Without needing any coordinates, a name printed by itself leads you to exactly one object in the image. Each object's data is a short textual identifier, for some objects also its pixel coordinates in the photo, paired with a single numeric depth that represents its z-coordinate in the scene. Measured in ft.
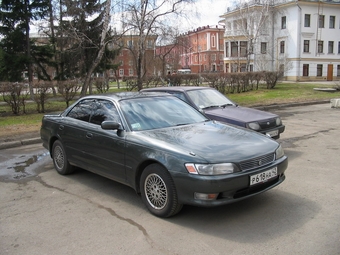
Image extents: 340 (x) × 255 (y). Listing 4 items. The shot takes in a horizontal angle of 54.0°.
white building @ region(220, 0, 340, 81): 158.40
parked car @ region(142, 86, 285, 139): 22.85
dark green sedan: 12.46
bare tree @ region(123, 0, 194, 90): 62.49
